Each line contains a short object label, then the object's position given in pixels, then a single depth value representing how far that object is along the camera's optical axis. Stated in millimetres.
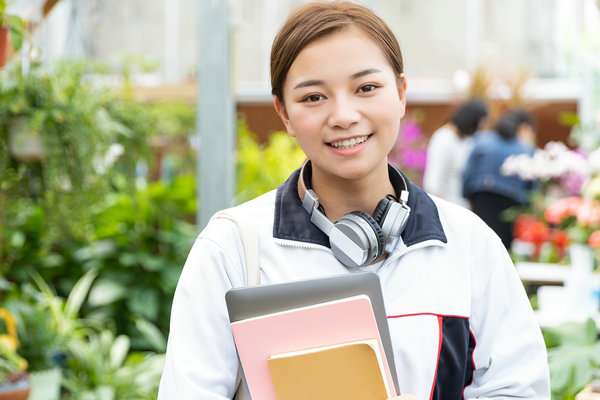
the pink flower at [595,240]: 3527
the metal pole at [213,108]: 3557
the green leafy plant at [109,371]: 3775
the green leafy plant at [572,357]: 2512
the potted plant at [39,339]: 3861
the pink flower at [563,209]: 4279
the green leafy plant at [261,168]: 6215
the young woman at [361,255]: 1215
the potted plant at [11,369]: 2912
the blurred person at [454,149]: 6332
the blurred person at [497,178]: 5879
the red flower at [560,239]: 4645
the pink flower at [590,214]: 3883
